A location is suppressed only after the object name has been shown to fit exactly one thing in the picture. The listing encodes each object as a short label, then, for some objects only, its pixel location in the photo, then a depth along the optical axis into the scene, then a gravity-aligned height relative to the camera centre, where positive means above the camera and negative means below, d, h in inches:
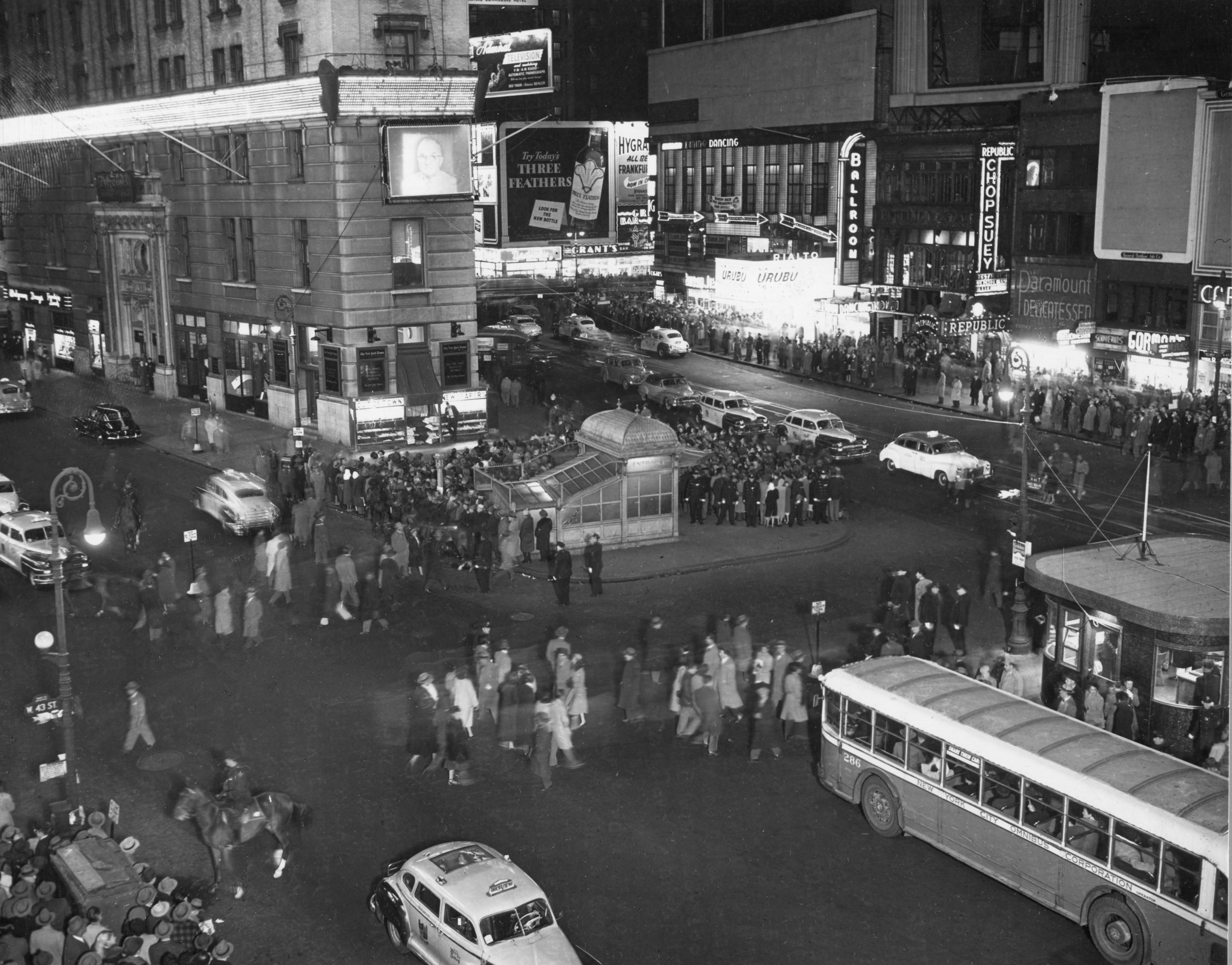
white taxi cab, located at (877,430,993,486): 1547.7 -284.5
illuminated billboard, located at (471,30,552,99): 3457.2 +343.9
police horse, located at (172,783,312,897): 690.8 -297.7
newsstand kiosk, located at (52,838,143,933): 613.9 -290.6
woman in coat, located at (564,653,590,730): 852.0 -292.6
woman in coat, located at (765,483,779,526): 1378.0 -291.9
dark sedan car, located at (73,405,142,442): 1856.5 -279.1
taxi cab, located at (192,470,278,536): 1347.2 -279.9
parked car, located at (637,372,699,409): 1977.4 -268.1
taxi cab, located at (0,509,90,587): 1185.4 -283.1
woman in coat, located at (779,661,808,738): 848.9 -292.3
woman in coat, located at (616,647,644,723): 884.6 -298.0
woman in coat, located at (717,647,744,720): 863.1 -290.7
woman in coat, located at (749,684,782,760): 847.7 -315.7
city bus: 599.2 -277.6
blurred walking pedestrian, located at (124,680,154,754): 831.7 -297.5
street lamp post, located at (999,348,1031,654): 1012.5 -306.0
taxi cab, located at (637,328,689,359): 2576.3 -253.2
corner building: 1833.2 +0.4
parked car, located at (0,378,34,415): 2053.4 -270.0
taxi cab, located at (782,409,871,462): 1688.0 -278.3
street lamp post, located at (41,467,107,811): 751.1 -243.1
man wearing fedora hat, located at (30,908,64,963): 572.1 -290.2
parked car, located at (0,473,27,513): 1321.4 -267.0
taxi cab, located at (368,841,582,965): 583.8 -294.5
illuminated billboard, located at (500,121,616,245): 3494.1 +45.2
